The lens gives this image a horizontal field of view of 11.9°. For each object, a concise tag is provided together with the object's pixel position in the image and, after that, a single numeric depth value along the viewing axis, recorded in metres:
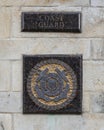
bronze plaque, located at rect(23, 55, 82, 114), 4.63
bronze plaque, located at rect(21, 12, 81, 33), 4.62
